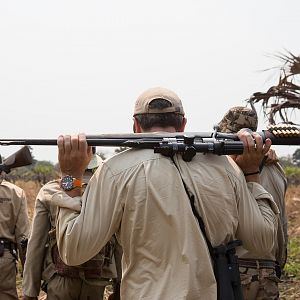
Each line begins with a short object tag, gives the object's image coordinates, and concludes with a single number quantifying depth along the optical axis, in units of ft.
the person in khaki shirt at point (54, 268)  15.56
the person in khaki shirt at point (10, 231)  20.04
